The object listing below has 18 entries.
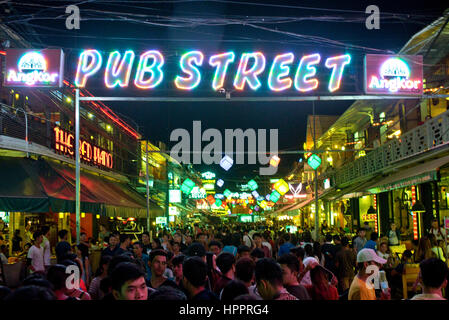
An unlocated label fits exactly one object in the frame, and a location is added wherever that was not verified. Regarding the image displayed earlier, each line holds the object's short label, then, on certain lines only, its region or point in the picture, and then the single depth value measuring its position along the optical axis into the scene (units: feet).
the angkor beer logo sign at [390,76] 44.68
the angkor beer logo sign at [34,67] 42.88
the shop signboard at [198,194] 143.33
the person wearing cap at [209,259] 27.68
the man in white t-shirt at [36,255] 40.11
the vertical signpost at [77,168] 45.91
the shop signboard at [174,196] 135.74
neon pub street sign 45.85
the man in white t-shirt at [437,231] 48.78
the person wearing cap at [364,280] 19.54
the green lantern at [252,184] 124.47
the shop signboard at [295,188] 105.95
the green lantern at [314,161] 76.33
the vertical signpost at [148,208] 90.28
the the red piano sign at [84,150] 65.59
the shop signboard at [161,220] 104.79
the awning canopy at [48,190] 47.57
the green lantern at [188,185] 102.06
